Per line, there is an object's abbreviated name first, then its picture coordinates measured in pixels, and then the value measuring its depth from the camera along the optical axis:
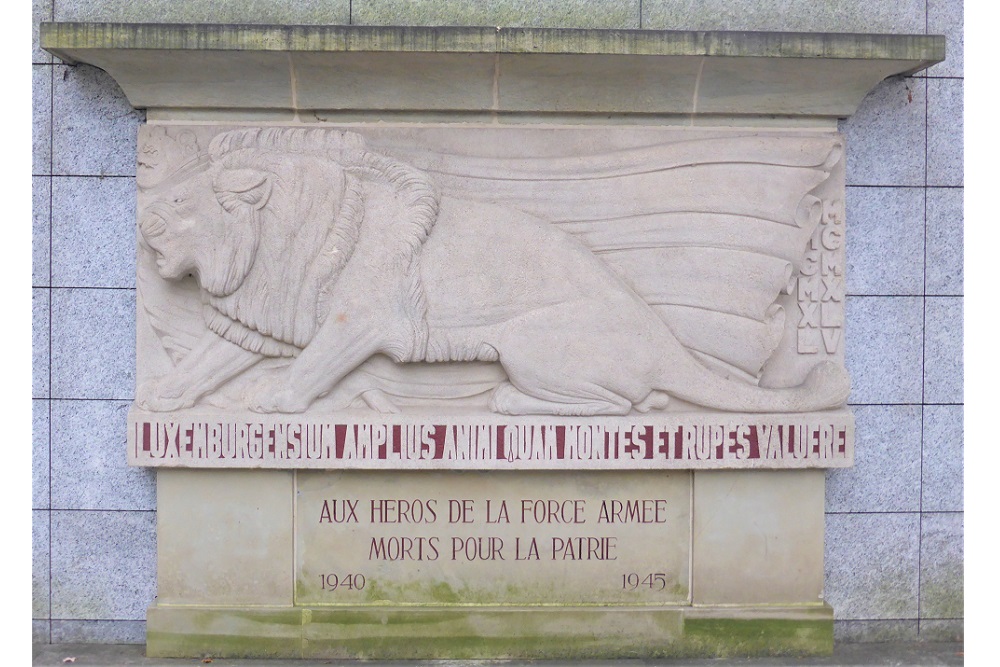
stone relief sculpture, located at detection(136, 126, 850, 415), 5.20
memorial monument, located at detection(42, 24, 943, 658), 5.21
